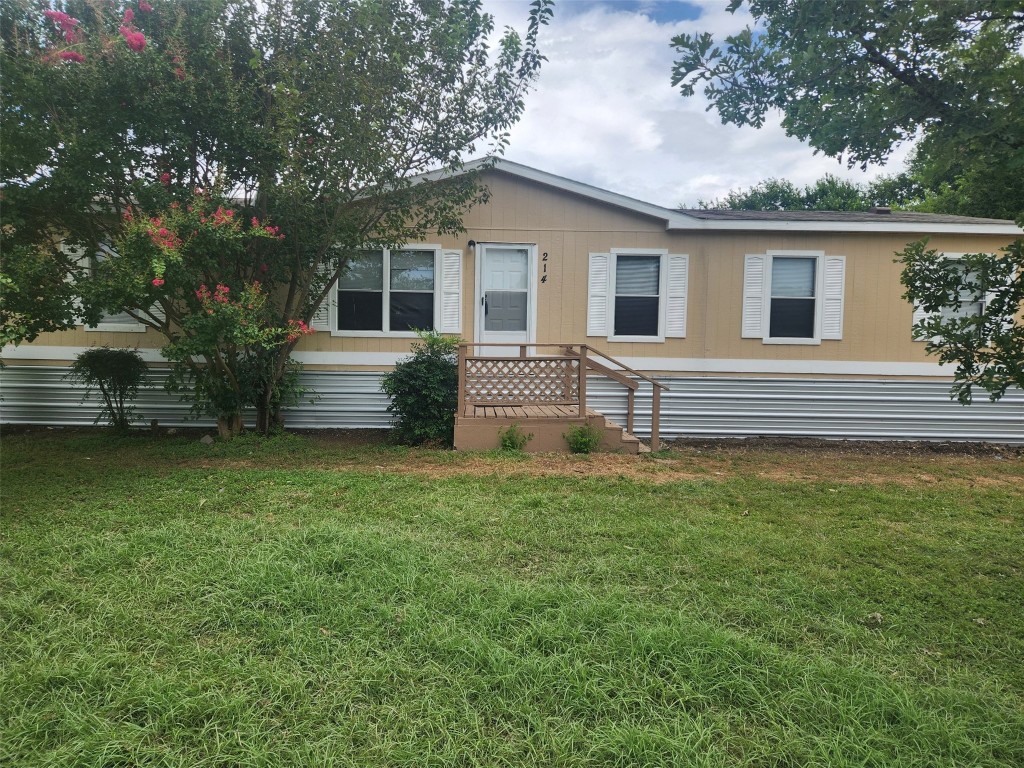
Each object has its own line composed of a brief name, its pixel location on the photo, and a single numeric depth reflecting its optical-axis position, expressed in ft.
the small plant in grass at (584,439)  22.79
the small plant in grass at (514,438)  22.84
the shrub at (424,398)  24.21
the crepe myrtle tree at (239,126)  17.98
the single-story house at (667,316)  28.04
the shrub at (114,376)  25.12
